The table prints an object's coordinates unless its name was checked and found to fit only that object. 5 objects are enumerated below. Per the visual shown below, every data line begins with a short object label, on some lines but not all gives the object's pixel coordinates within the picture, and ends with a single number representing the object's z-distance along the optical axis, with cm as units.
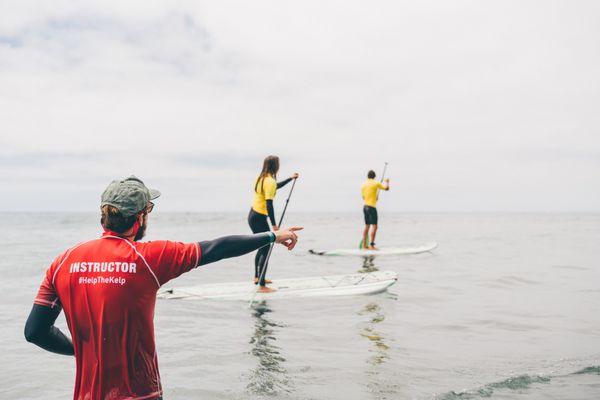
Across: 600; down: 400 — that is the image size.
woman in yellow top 873
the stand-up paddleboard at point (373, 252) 1730
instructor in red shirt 222
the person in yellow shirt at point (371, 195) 1622
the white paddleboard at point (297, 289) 956
